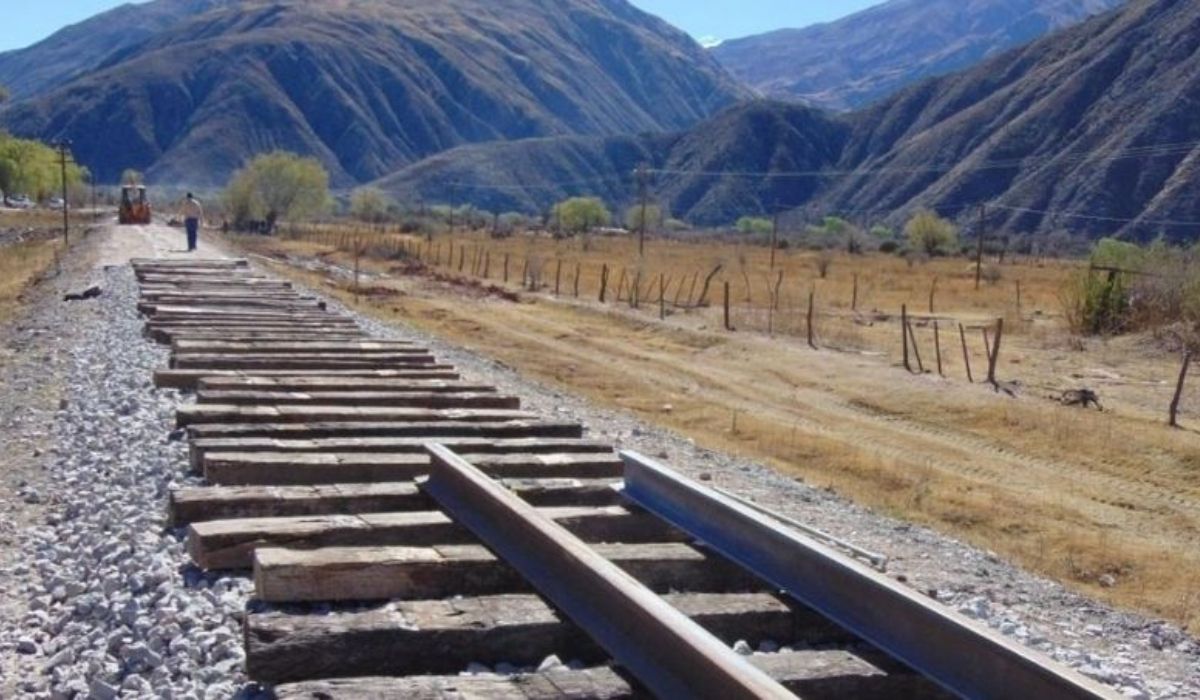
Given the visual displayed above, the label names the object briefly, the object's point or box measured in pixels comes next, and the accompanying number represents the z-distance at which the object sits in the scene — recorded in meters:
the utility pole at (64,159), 60.25
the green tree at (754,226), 117.31
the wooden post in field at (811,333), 28.58
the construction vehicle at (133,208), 68.12
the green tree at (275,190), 90.19
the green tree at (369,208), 116.38
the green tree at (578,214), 114.06
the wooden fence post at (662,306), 34.97
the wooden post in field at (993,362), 22.91
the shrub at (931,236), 86.69
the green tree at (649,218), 116.38
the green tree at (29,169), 115.00
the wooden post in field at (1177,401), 19.36
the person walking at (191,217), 41.62
